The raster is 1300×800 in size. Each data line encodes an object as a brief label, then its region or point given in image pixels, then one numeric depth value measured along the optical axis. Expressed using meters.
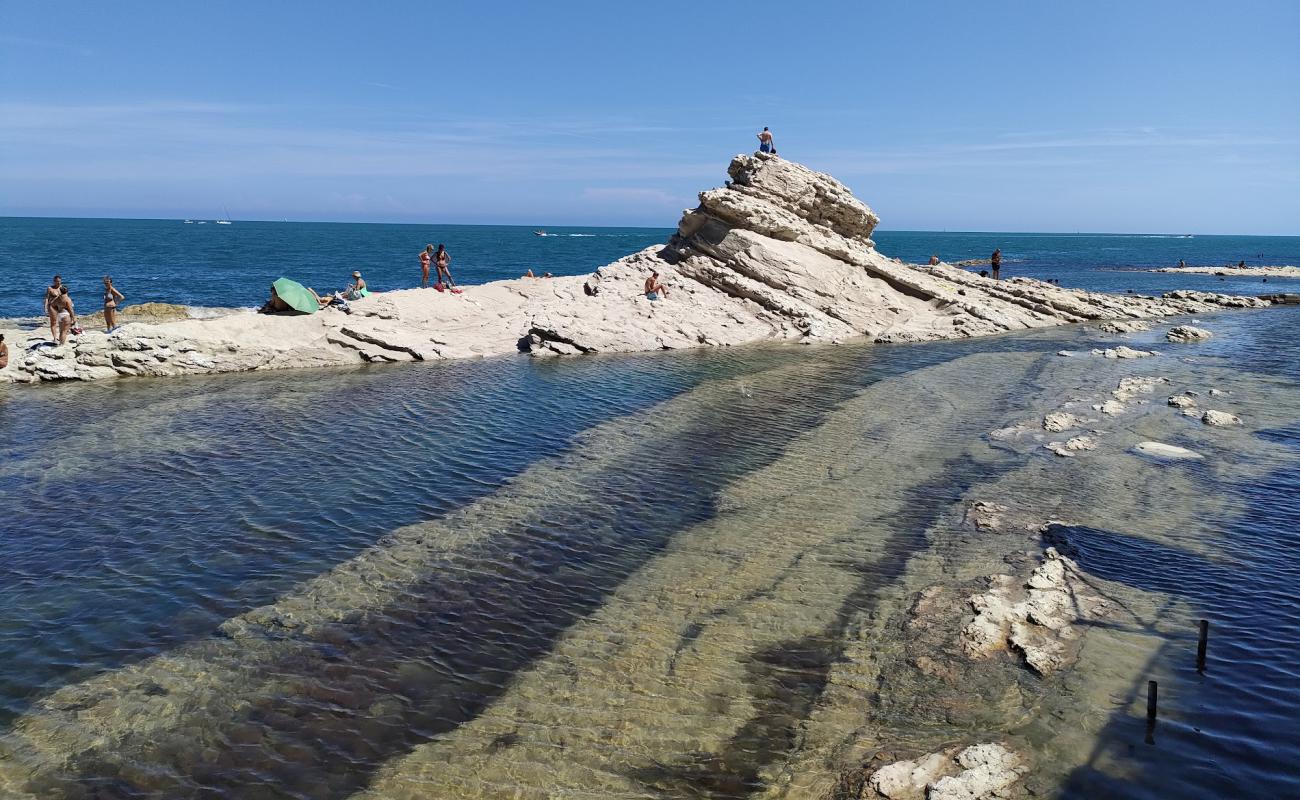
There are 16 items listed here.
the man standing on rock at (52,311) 25.64
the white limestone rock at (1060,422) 19.55
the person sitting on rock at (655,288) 35.75
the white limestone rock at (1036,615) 9.16
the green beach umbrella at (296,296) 29.52
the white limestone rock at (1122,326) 38.94
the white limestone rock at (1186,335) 35.12
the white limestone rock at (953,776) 6.82
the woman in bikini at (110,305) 28.52
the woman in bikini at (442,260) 34.71
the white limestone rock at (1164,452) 16.83
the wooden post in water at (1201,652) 8.23
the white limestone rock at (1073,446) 17.30
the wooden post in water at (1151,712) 7.51
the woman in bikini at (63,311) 25.72
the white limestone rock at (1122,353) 30.92
